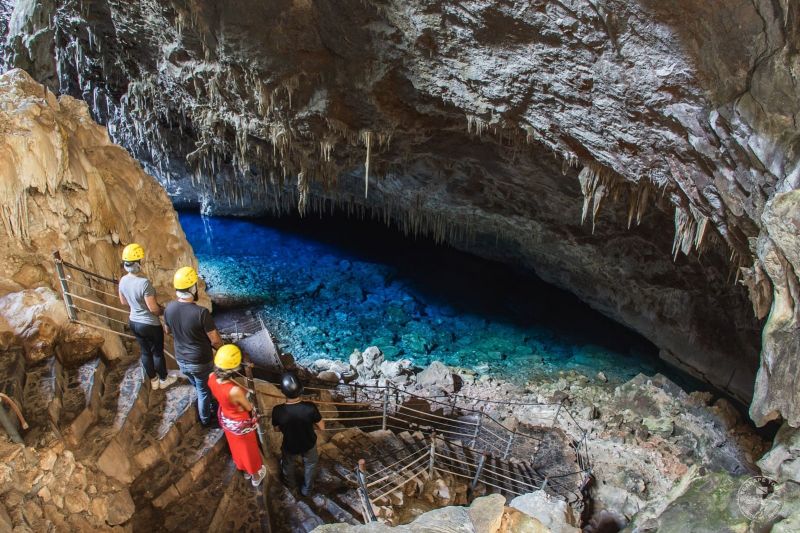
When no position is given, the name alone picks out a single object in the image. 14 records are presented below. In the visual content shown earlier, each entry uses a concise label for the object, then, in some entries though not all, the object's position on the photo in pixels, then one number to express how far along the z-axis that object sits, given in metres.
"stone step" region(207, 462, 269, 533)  3.53
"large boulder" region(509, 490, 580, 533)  4.17
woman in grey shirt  4.04
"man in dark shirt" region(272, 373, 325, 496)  3.66
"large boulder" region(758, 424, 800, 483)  3.80
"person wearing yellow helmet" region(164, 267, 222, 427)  3.79
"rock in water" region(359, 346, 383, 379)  9.66
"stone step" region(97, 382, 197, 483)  3.50
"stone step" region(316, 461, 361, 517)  4.12
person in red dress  3.33
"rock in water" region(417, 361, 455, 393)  9.23
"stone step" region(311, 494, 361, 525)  3.87
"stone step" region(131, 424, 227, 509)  3.58
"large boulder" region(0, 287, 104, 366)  4.06
